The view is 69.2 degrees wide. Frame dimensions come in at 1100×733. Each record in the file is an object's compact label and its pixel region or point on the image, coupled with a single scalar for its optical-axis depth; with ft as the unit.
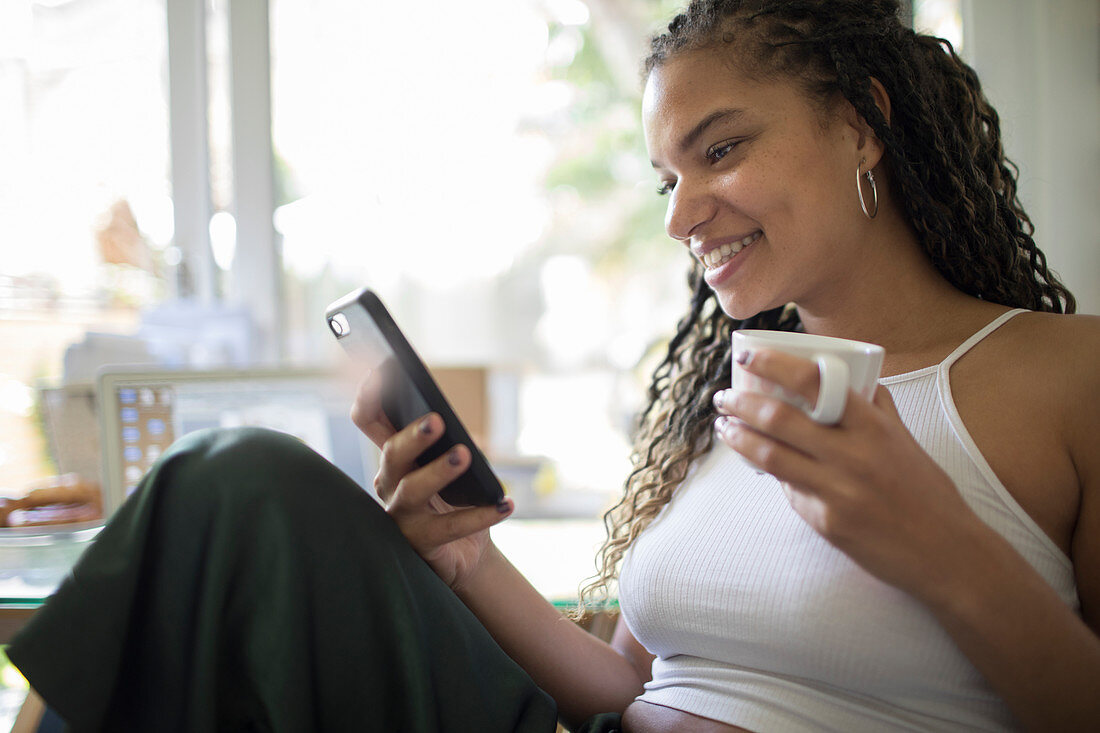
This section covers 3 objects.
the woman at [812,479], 2.05
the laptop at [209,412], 4.61
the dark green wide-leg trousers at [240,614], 2.06
